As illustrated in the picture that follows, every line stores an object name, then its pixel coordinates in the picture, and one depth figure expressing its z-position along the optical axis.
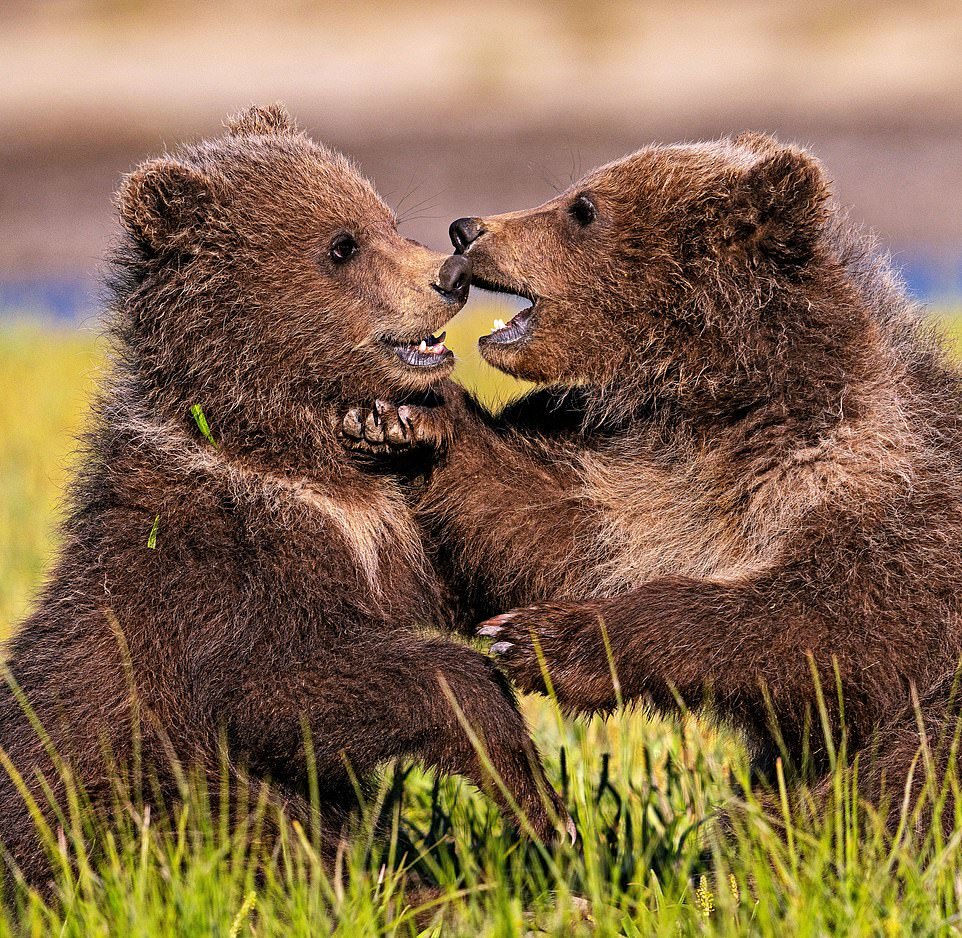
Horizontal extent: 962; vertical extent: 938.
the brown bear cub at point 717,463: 9.68
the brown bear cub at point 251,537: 9.62
